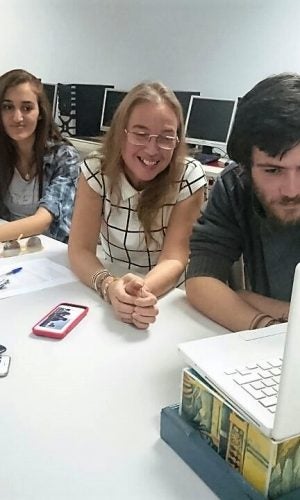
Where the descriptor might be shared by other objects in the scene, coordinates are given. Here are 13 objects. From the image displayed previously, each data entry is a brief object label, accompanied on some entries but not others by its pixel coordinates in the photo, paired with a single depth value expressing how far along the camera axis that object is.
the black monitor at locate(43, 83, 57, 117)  3.95
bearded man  1.14
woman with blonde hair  1.57
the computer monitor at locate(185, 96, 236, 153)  3.49
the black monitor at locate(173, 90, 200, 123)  3.69
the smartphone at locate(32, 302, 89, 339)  1.14
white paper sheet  1.39
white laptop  0.62
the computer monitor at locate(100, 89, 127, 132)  3.88
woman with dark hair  2.23
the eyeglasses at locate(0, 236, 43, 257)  1.67
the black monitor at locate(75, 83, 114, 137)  4.02
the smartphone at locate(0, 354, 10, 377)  1.00
